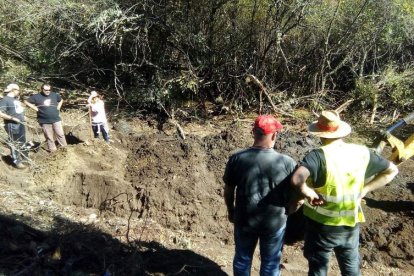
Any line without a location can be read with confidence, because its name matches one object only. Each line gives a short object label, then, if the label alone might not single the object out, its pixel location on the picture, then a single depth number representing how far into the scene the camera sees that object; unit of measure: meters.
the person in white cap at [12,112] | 7.86
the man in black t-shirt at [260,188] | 3.56
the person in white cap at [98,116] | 9.48
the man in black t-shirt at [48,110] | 8.53
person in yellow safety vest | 3.51
